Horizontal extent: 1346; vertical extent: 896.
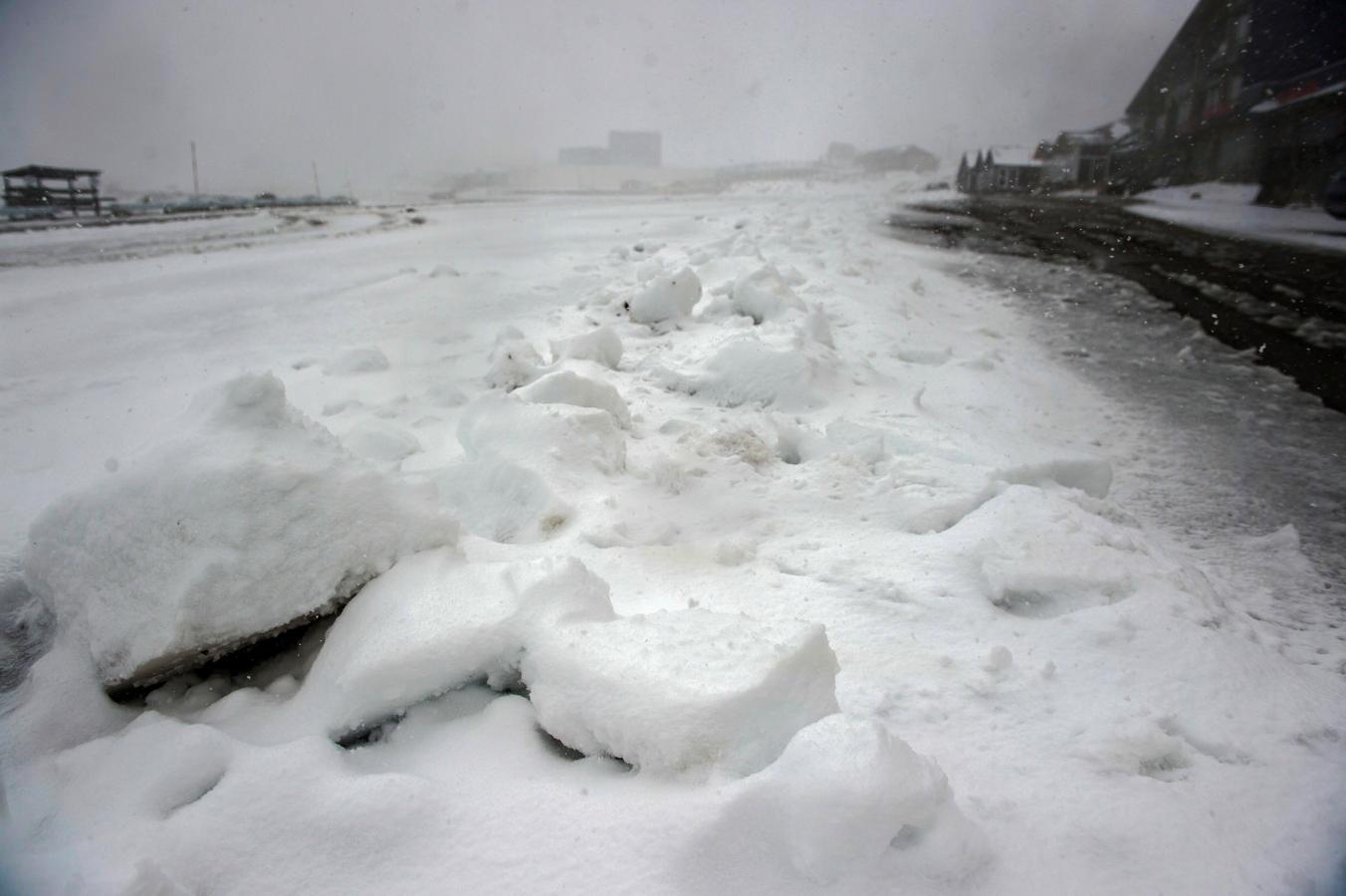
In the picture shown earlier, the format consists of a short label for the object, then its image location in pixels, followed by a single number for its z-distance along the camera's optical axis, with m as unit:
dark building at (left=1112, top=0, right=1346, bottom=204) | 15.21
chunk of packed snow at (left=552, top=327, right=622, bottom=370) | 4.52
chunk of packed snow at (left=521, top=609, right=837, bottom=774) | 1.38
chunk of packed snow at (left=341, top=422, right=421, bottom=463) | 3.17
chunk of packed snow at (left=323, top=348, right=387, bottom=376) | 4.47
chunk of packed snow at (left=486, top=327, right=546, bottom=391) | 4.07
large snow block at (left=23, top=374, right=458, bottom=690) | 1.65
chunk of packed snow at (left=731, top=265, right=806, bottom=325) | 5.32
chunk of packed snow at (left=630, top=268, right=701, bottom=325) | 5.59
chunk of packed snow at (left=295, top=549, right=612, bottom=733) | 1.57
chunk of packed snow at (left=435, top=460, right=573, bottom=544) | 2.56
